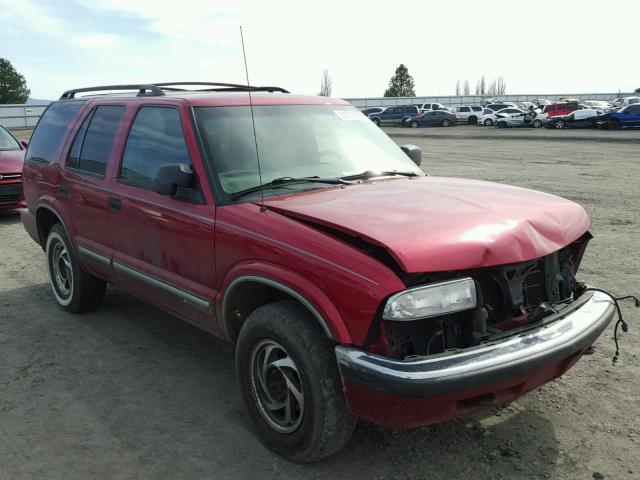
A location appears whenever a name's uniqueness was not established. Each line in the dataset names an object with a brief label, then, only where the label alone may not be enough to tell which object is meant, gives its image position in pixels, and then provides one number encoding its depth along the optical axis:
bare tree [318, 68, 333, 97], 91.43
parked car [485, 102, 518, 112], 47.56
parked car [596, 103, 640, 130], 34.56
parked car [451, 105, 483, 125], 48.75
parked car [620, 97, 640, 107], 49.53
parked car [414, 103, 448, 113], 50.88
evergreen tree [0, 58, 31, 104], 70.62
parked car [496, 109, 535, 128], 41.91
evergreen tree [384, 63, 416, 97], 88.00
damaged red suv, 2.80
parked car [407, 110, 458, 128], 47.00
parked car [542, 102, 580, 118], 40.62
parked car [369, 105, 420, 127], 49.16
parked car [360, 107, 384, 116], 54.08
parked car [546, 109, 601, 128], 37.25
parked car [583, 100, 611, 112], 49.72
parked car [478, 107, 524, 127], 43.75
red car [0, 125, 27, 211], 9.91
